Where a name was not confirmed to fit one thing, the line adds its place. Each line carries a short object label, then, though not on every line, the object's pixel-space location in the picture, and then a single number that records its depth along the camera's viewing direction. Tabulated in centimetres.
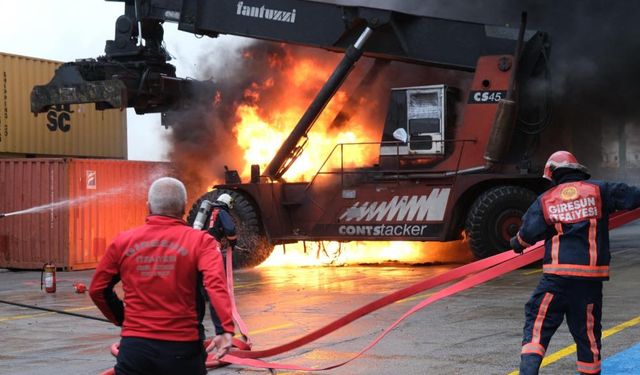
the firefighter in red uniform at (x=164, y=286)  474
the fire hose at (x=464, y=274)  634
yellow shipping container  2369
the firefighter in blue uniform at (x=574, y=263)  620
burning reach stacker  1591
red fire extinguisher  1453
